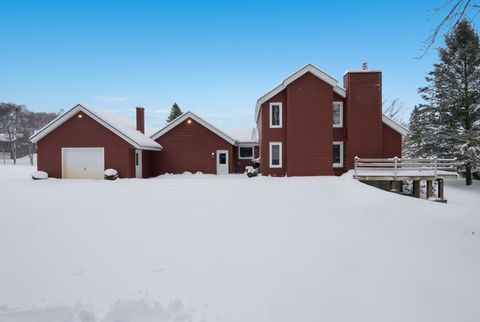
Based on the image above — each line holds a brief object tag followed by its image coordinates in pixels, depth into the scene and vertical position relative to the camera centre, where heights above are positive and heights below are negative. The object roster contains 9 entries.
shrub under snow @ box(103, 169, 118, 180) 17.94 -1.03
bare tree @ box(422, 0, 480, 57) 4.44 +2.47
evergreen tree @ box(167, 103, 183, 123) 46.76 +8.31
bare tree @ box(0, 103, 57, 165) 48.28 +6.44
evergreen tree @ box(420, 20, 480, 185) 21.16 +5.19
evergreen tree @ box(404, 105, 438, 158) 23.01 +2.22
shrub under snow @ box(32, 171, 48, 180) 17.98 -1.09
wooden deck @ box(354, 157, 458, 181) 14.42 -0.83
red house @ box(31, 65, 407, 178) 17.62 +1.66
